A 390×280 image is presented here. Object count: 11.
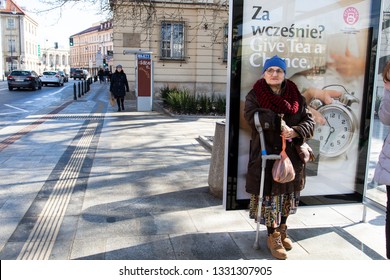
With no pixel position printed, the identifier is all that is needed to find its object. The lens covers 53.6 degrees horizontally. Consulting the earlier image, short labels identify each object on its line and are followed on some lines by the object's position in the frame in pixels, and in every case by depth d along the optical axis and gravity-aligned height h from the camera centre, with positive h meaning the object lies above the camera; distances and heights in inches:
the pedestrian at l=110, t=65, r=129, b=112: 588.4 -11.5
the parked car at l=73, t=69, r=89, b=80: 2496.8 +7.4
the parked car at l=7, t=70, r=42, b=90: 1112.2 -17.4
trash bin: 195.0 -42.9
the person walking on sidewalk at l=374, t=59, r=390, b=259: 111.3 -21.1
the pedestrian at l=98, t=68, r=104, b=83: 1912.0 +9.0
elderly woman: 128.1 -18.6
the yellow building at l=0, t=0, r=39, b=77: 3115.2 +290.2
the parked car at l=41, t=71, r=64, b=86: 1455.5 -16.1
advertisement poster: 148.2 +6.4
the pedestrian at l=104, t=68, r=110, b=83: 1806.1 -0.2
